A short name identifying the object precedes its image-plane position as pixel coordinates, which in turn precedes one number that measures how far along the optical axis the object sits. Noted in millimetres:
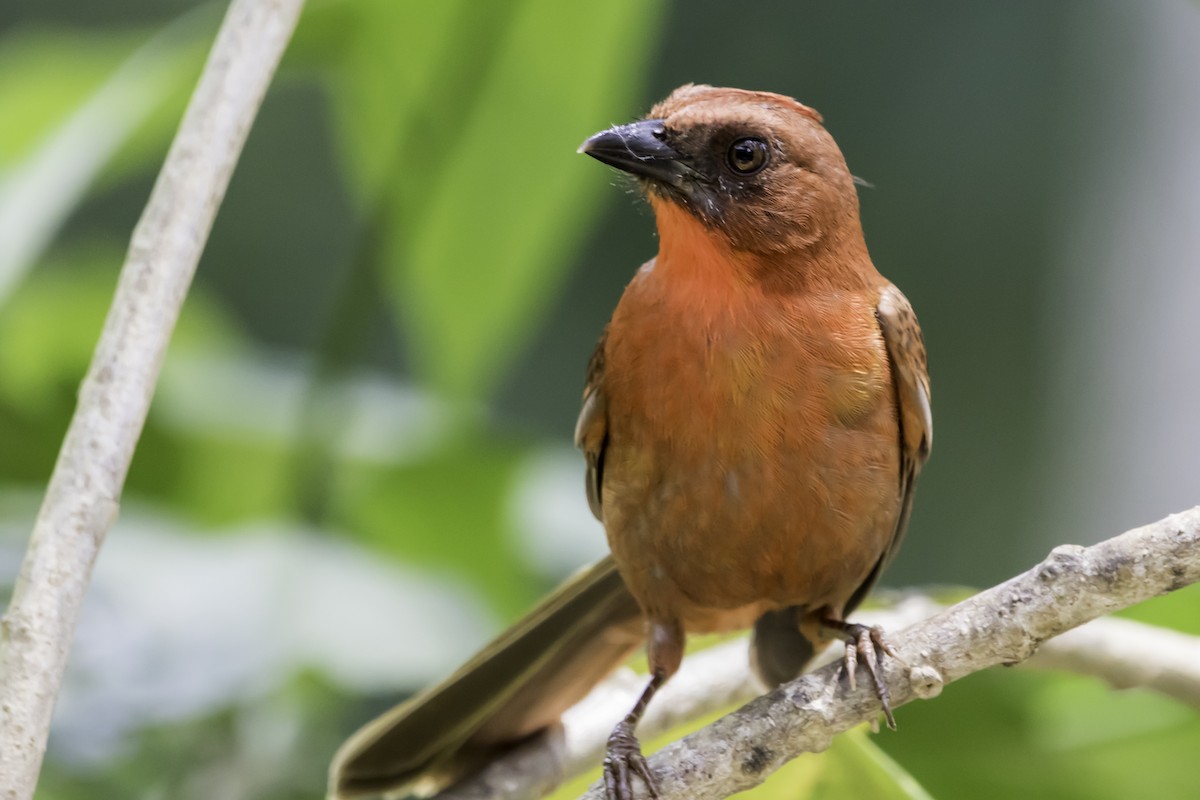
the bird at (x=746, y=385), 4445
